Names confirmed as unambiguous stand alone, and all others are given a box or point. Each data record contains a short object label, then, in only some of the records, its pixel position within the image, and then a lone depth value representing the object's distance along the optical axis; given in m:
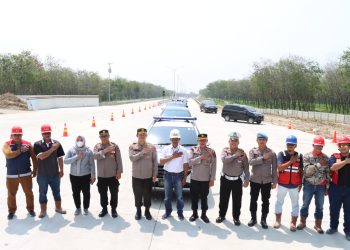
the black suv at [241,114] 31.77
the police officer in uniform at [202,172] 6.17
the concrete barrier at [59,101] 41.53
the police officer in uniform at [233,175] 6.02
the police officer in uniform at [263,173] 5.96
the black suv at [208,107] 46.72
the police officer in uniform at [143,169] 6.20
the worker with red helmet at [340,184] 5.60
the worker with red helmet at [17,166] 5.98
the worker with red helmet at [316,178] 5.79
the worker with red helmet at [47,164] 6.10
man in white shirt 6.30
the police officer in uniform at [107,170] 6.27
